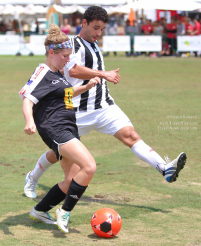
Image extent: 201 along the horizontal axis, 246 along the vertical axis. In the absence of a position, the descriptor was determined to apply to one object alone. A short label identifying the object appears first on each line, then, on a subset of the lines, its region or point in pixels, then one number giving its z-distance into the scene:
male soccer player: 5.66
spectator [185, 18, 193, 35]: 26.45
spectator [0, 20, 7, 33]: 32.12
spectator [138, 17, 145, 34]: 27.67
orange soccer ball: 4.48
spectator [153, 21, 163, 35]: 27.19
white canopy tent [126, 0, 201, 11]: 21.06
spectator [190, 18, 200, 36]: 26.29
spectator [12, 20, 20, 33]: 33.81
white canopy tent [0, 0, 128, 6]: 31.09
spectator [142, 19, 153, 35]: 26.98
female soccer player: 4.44
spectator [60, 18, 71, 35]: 29.08
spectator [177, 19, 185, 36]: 26.84
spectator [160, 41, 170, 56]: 27.34
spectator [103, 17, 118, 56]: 29.20
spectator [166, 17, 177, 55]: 26.84
